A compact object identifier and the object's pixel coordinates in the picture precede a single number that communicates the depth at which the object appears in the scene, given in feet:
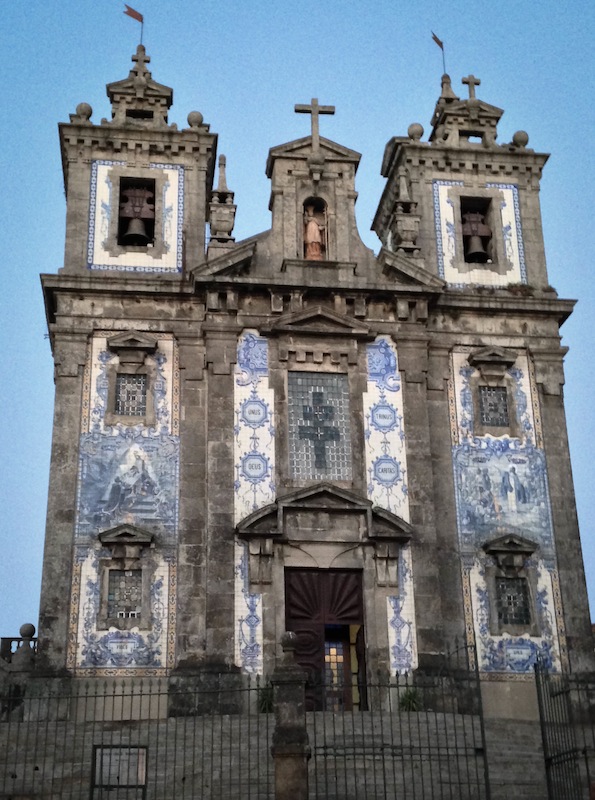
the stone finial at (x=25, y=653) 79.61
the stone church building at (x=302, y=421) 81.20
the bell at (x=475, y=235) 97.14
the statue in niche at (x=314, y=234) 93.15
